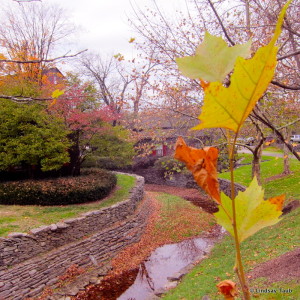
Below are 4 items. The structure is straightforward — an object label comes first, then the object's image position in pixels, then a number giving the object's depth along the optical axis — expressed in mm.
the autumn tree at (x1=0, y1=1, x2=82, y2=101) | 10508
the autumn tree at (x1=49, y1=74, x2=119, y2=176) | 10648
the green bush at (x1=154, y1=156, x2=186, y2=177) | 19412
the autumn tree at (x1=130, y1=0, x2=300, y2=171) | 5720
